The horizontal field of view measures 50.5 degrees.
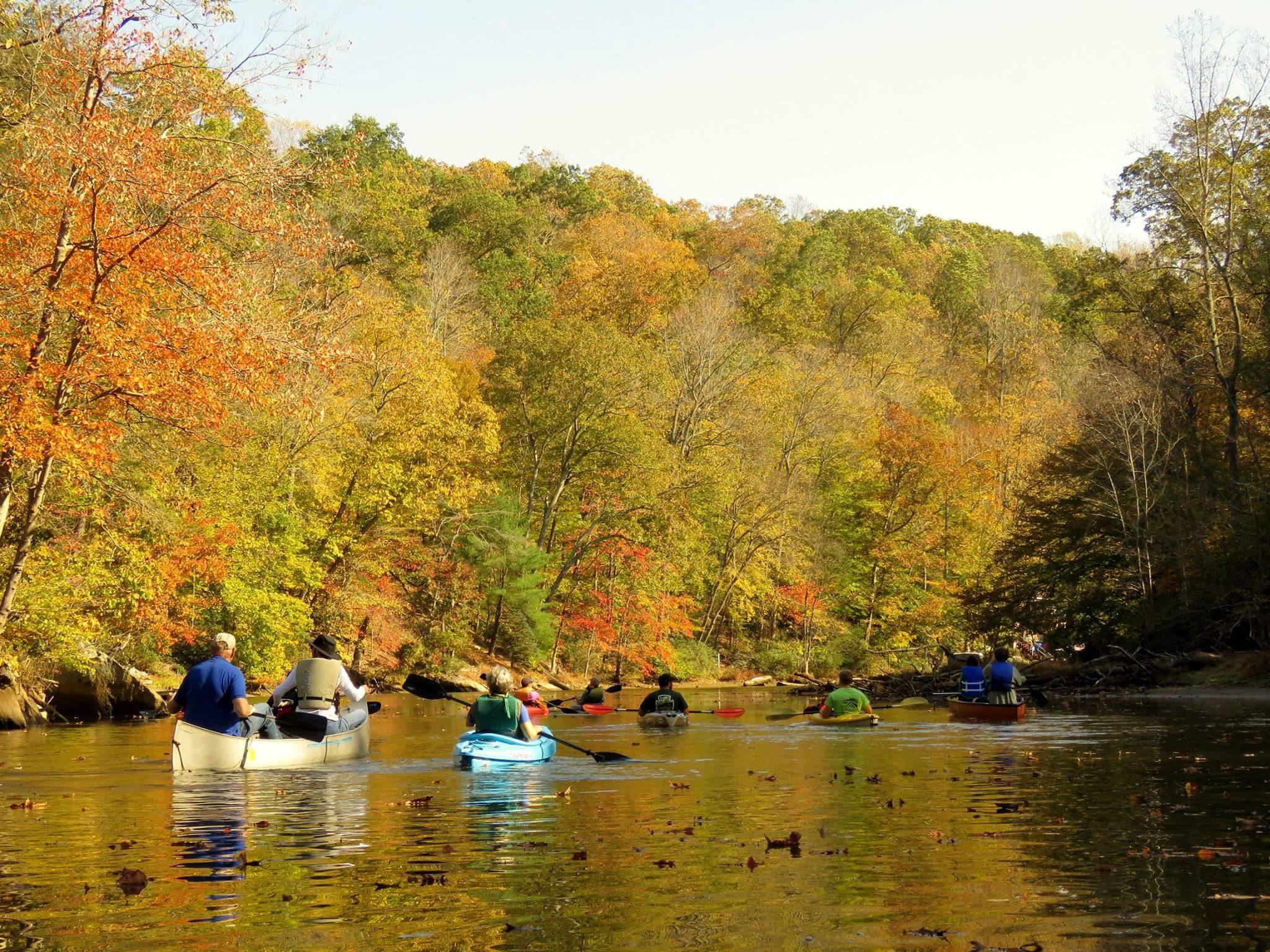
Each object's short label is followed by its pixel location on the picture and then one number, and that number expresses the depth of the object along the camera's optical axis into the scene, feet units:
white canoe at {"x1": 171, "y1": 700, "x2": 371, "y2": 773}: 53.47
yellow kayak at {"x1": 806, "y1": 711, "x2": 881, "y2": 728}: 87.66
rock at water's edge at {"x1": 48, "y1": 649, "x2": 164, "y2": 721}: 96.22
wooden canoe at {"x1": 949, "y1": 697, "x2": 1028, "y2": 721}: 91.66
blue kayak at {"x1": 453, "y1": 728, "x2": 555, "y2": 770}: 57.21
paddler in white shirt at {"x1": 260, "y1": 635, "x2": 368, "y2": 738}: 62.28
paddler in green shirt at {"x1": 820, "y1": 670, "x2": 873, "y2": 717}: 88.89
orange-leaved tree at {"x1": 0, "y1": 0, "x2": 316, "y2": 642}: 69.26
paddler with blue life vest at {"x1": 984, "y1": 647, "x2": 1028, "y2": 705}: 91.91
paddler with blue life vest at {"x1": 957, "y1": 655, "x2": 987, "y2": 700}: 97.55
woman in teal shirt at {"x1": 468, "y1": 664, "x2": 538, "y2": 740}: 58.70
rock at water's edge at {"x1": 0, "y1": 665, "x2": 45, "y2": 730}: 87.45
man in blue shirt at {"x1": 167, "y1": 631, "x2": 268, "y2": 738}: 53.57
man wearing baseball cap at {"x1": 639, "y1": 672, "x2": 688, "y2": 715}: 86.07
